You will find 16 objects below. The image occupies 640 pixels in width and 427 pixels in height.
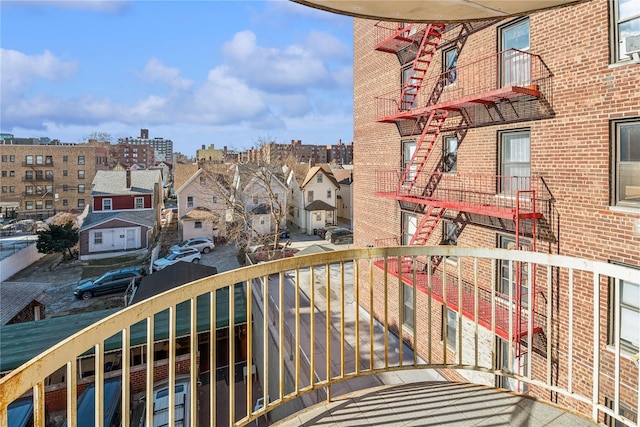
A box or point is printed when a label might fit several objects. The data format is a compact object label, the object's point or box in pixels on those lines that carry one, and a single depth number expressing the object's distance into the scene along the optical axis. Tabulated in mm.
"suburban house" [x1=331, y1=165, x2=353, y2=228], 38584
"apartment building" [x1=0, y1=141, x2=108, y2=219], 43688
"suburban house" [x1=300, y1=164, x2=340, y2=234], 35000
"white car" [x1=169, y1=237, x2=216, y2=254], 28644
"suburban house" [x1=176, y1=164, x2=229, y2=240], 31375
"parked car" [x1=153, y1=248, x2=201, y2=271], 24484
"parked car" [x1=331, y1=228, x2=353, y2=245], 29917
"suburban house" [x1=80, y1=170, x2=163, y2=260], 28328
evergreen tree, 26469
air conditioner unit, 5668
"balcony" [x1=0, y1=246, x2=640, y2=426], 1647
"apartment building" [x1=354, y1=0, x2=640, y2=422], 5965
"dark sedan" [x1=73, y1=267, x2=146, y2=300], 19766
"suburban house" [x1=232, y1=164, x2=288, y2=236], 32188
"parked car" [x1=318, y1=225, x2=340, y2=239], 32719
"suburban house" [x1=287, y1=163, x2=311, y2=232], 36094
